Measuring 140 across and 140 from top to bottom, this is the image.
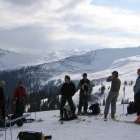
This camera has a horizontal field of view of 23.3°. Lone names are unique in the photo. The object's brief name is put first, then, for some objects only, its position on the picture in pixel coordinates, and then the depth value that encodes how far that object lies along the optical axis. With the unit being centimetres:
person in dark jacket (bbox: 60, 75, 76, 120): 1460
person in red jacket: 1457
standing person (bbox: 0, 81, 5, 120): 1352
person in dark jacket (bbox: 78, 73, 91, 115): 1557
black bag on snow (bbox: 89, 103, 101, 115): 1621
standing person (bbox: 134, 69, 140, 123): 1356
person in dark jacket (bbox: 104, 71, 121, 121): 1416
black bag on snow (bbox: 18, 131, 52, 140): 912
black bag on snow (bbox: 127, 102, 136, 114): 1572
